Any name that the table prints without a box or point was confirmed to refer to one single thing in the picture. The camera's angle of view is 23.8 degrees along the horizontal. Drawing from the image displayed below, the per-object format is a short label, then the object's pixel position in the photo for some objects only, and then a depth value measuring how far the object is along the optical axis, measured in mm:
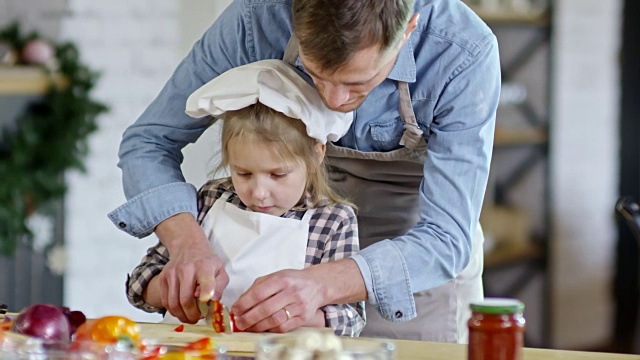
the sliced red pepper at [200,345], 1901
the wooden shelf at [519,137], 4882
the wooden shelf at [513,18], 4797
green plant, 4204
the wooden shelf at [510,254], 4966
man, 2222
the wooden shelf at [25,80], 4151
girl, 2394
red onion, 1992
